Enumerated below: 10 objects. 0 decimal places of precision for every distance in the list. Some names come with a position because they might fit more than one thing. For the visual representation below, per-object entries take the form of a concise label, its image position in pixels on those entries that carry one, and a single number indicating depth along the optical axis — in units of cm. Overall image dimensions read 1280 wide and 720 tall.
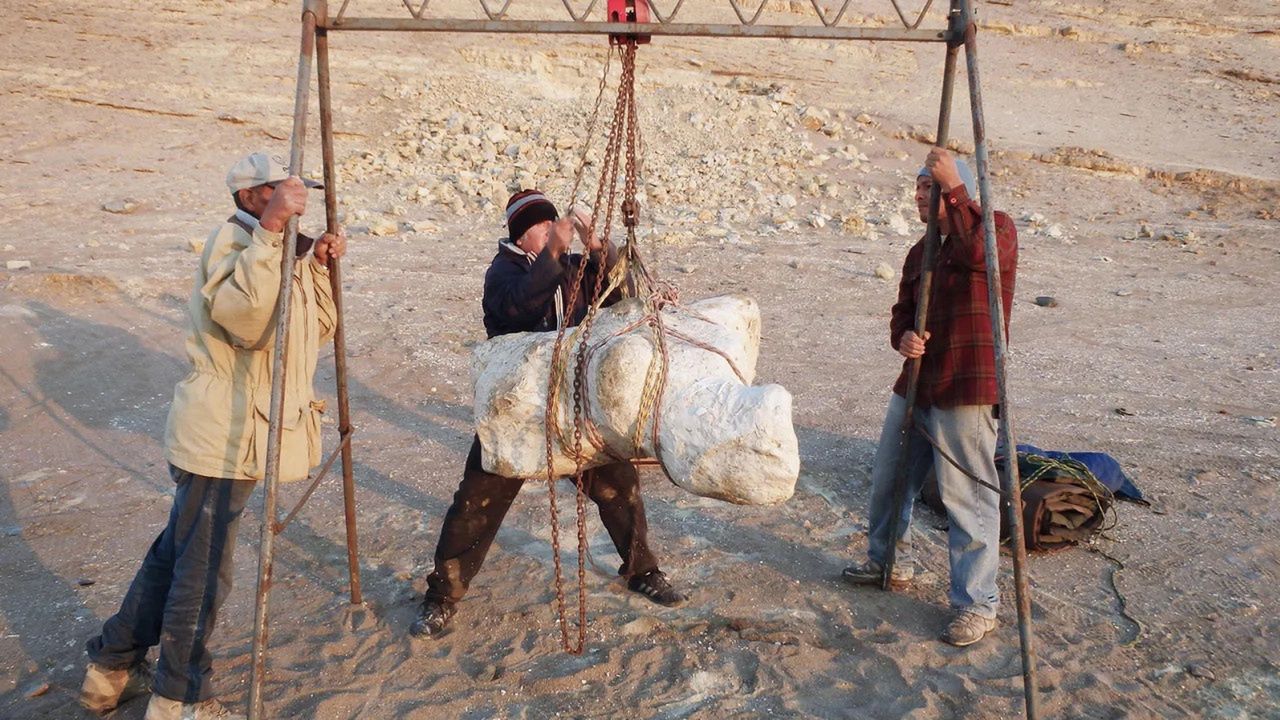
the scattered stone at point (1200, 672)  387
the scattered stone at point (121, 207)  1212
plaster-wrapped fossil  297
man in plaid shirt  401
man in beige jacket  316
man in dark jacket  398
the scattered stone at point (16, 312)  810
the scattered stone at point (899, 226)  1306
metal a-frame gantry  314
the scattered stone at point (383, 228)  1178
